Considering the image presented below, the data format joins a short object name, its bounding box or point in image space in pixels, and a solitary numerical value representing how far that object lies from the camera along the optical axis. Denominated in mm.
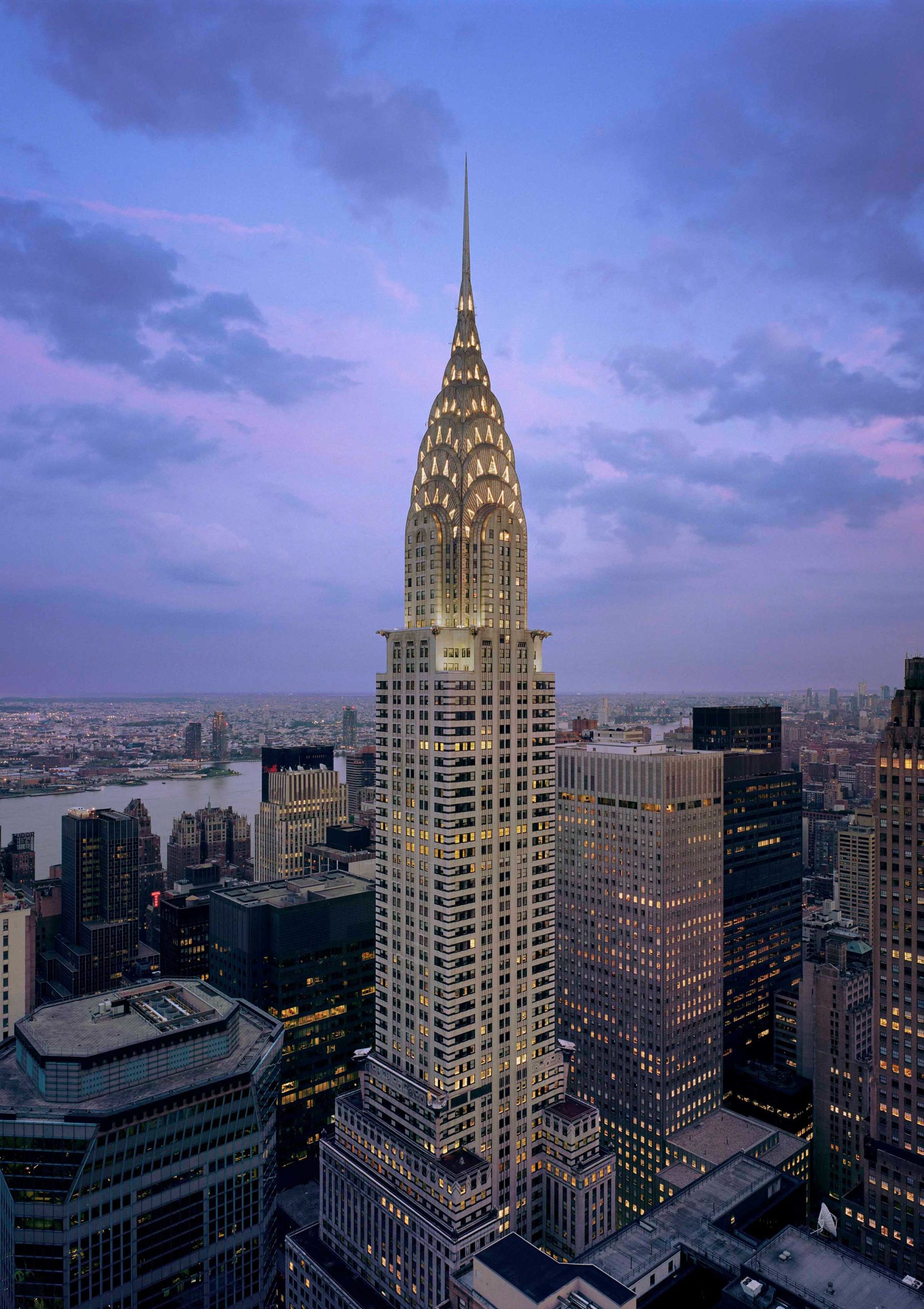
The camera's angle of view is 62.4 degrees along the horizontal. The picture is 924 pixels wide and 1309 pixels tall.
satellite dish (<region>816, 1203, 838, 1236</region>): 100688
